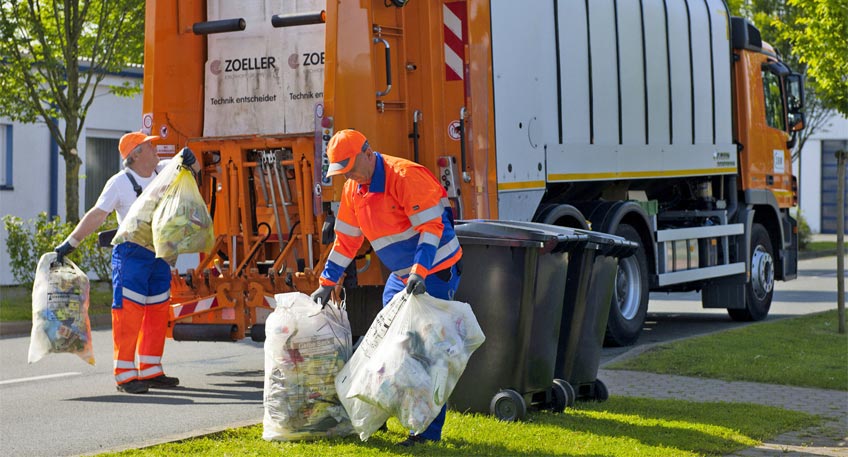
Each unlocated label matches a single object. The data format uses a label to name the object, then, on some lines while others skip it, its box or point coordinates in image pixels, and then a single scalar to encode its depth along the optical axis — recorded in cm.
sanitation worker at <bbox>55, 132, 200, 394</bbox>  838
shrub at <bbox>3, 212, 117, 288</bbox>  1490
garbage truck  889
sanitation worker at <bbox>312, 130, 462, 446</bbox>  597
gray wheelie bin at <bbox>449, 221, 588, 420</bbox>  688
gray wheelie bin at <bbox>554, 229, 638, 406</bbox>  743
